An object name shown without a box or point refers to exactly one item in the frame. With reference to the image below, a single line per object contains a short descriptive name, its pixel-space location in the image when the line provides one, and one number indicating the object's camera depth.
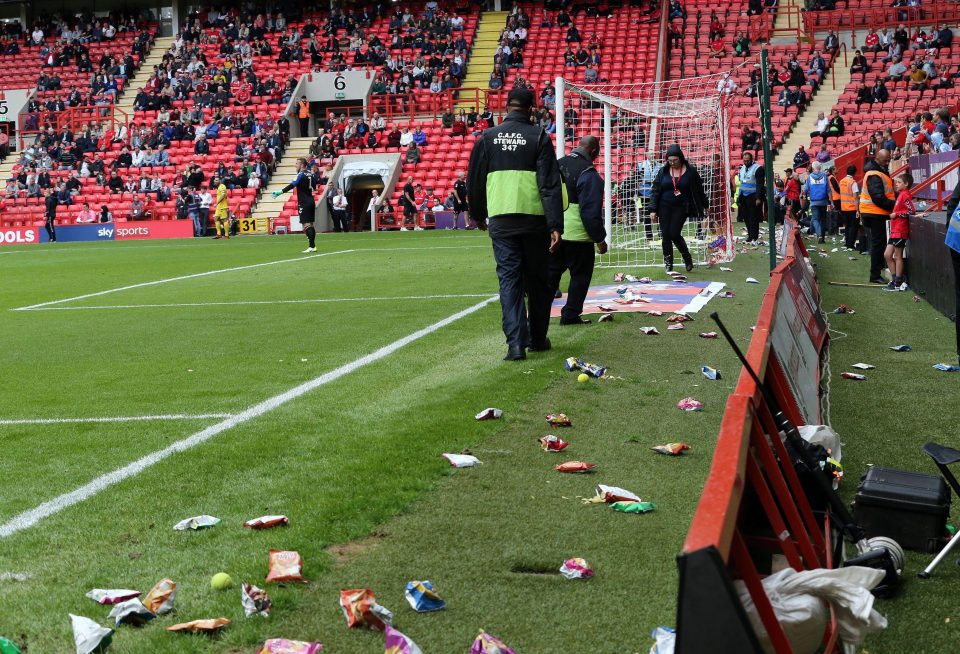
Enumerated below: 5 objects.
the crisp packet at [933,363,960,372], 8.95
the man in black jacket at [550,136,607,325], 11.20
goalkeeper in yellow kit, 35.62
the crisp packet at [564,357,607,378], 8.28
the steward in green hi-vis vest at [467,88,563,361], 8.88
